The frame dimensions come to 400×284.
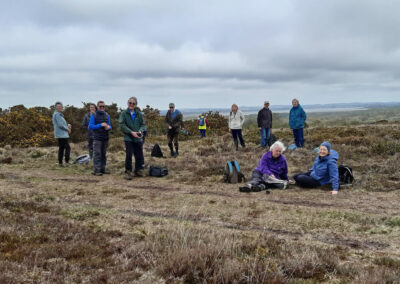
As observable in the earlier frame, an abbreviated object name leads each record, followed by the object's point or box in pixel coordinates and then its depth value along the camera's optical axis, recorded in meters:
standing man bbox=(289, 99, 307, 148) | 14.14
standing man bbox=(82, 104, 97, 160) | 12.52
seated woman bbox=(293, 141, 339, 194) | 7.84
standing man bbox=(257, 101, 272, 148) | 15.19
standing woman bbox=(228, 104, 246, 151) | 14.37
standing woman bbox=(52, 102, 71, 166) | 11.45
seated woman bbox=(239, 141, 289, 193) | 8.29
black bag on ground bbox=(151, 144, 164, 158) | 14.49
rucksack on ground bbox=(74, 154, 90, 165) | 13.03
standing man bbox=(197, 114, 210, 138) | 23.65
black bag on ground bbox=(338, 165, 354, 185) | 8.60
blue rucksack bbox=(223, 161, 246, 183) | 9.35
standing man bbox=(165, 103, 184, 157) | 13.40
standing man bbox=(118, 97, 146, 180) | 9.71
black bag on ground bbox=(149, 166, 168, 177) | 10.59
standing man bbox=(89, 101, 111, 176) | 10.40
